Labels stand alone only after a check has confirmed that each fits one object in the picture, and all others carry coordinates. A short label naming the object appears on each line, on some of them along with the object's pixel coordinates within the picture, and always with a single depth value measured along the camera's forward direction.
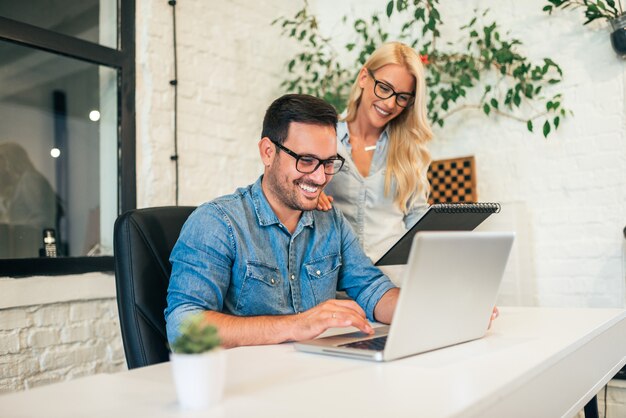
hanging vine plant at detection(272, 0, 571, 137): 2.72
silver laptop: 0.96
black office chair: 1.39
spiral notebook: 1.41
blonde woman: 2.09
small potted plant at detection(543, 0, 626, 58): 2.46
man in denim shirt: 1.41
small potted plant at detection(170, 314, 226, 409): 0.75
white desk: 0.77
